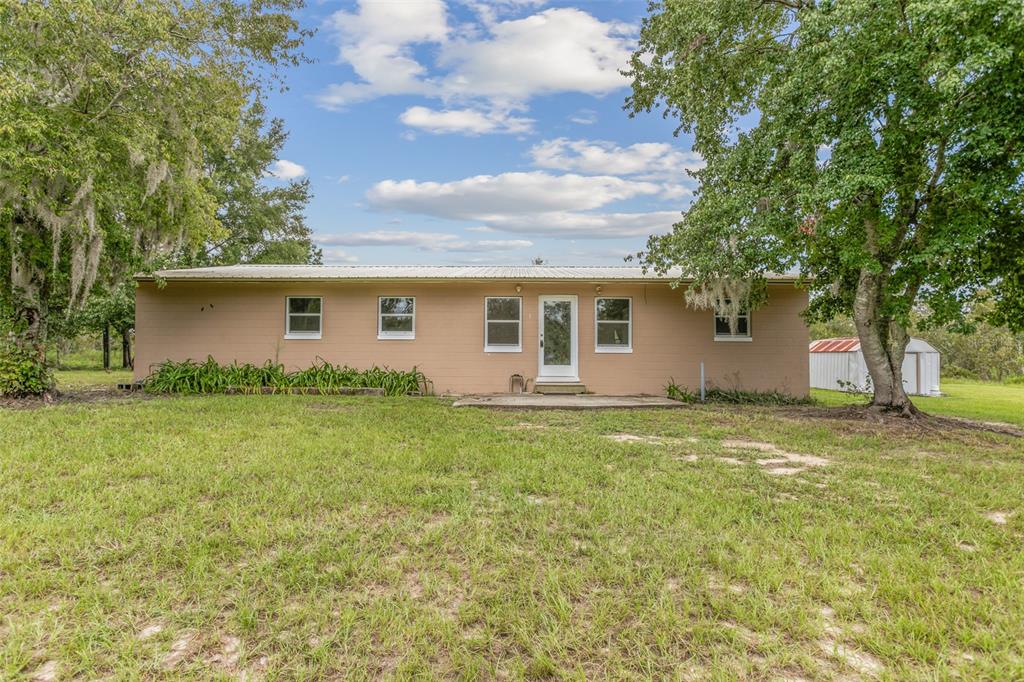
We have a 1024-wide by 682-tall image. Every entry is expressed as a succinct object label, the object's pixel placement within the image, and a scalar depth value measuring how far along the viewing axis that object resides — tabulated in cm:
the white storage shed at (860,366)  1341
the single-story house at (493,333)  1078
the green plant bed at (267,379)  993
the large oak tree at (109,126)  704
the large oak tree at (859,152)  566
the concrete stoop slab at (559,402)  888
